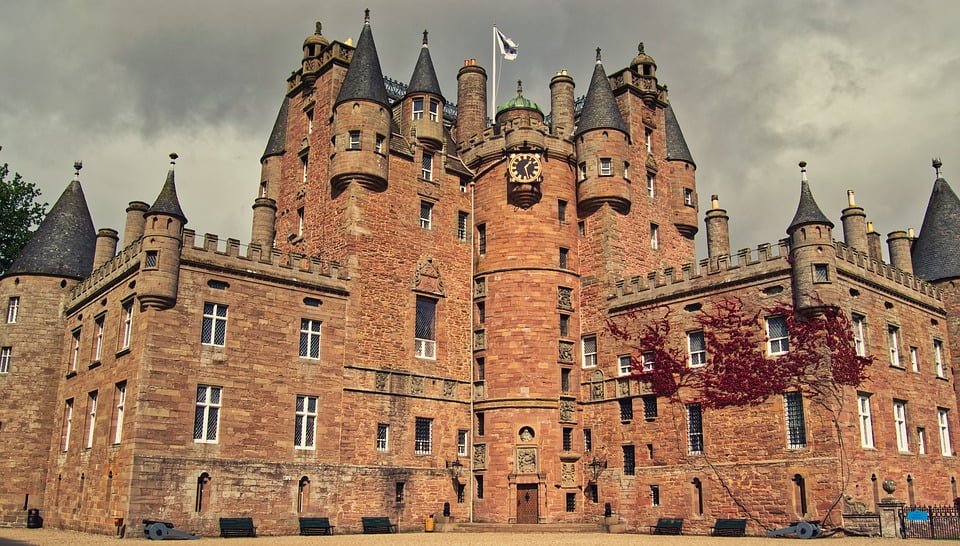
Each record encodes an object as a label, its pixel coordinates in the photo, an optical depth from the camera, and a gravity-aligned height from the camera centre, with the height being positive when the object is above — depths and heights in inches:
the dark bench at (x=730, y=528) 1245.7 -66.2
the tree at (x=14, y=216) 1836.9 +567.7
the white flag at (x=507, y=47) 1795.0 +909.5
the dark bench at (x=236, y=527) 1181.7 -65.0
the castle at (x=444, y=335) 1230.3 +238.2
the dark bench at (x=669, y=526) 1320.1 -67.9
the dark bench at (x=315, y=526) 1266.0 -67.1
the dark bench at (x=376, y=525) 1323.8 -68.7
